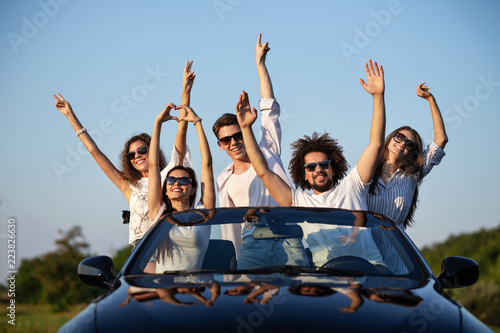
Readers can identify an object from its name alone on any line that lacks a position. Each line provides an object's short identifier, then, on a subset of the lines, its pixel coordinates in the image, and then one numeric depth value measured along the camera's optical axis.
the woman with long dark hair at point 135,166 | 6.72
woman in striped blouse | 6.31
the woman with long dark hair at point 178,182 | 6.21
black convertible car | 2.84
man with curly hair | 5.77
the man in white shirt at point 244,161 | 6.69
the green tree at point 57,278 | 30.15
